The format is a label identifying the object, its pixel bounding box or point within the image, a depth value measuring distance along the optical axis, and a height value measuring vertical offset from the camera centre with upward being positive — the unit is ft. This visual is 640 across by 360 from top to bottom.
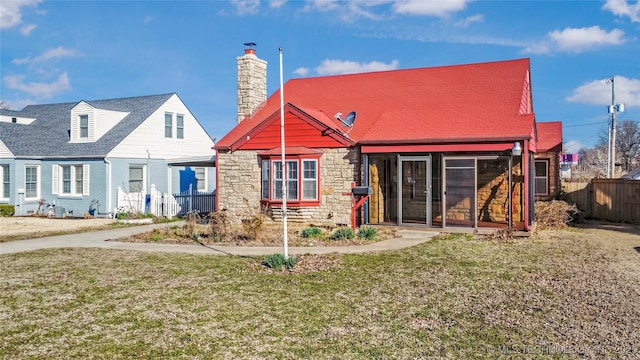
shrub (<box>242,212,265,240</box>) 45.21 -3.42
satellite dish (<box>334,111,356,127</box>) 56.56 +7.81
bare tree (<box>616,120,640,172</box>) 187.52 +17.05
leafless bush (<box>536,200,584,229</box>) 57.23 -3.11
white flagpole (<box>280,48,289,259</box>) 32.60 -2.58
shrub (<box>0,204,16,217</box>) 74.59 -2.98
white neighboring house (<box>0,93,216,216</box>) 73.61 +5.06
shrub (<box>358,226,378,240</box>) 45.88 -4.11
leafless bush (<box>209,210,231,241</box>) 47.01 -3.45
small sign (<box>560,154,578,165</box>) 133.49 +7.76
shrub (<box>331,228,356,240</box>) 45.27 -4.12
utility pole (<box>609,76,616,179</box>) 100.12 +14.36
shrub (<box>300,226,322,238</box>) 47.44 -4.18
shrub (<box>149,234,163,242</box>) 47.70 -4.60
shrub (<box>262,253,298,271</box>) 32.19 -4.71
